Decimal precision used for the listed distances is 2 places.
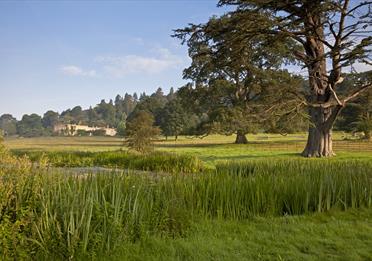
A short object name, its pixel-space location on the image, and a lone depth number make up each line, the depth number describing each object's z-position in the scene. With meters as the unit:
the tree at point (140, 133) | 27.45
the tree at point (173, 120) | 63.09
